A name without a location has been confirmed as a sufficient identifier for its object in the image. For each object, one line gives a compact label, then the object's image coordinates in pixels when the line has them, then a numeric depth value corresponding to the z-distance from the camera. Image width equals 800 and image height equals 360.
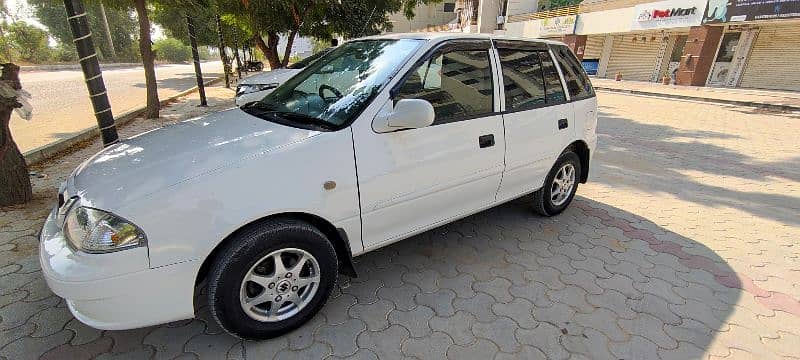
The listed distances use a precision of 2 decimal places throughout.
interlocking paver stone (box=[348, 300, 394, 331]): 2.32
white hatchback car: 1.72
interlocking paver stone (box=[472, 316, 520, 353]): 2.20
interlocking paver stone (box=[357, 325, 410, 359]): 2.12
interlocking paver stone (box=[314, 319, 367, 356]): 2.13
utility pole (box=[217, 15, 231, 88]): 15.62
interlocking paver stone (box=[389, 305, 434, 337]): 2.29
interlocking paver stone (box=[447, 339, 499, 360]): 2.11
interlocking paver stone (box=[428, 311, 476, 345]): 2.24
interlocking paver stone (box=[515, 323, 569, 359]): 2.17
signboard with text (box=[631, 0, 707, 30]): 17.58
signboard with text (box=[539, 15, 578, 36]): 25.35
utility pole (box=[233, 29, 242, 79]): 19.38
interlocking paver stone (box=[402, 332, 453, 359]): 2.12
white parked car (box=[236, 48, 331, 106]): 7.48
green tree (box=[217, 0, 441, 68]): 10.30
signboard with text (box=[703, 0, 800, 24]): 14.70
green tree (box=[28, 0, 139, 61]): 35.59
